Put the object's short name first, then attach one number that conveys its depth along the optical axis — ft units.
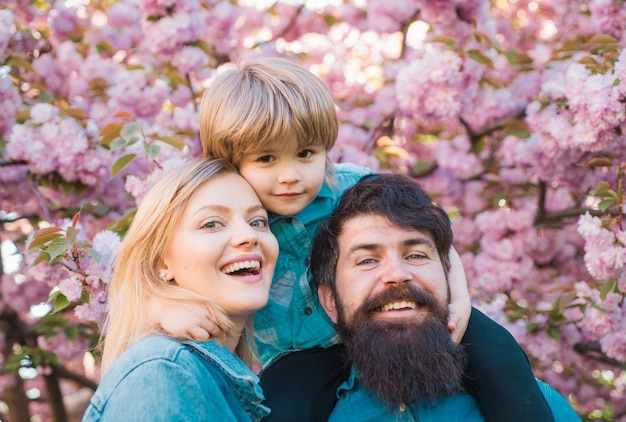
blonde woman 6.74
